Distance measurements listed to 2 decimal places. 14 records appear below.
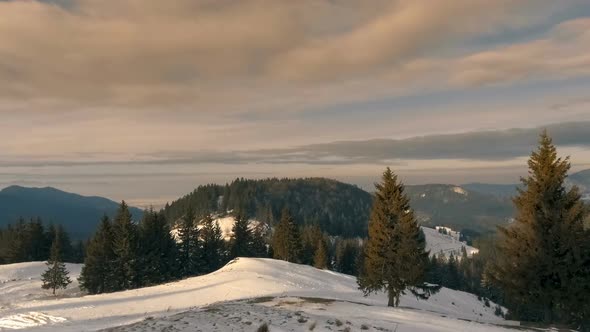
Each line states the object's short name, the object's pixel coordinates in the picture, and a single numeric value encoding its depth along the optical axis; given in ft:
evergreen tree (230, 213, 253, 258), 269.44
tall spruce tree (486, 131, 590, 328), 79.81
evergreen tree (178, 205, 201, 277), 231.09
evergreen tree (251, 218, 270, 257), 280.72
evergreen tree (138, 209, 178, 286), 185.78
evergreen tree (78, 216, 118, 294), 181.37
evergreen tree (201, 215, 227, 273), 239.71
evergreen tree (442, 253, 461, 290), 402.11
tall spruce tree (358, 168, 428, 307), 104.83
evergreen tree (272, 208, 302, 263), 250.57
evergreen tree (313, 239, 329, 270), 241.14
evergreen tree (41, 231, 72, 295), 181.78
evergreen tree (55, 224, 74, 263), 270.46
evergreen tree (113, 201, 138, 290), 179.73
